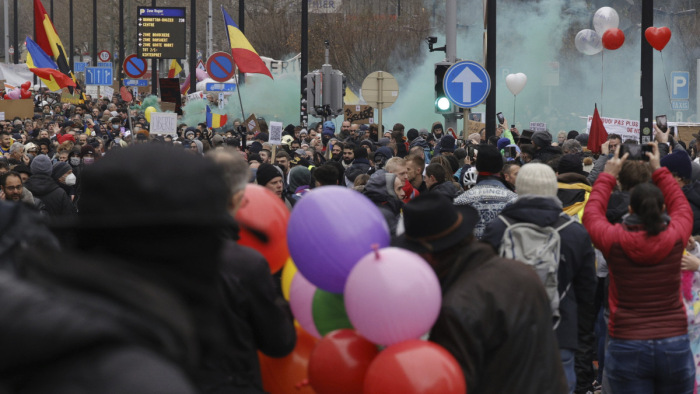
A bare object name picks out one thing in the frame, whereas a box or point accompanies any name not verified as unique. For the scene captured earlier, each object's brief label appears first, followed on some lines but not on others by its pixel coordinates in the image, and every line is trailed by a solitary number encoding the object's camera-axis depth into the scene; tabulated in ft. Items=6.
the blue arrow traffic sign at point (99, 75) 279.39
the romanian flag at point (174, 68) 268.14
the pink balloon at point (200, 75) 296.95
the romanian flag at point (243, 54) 141.57
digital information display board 209.14
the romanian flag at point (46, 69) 174.52
